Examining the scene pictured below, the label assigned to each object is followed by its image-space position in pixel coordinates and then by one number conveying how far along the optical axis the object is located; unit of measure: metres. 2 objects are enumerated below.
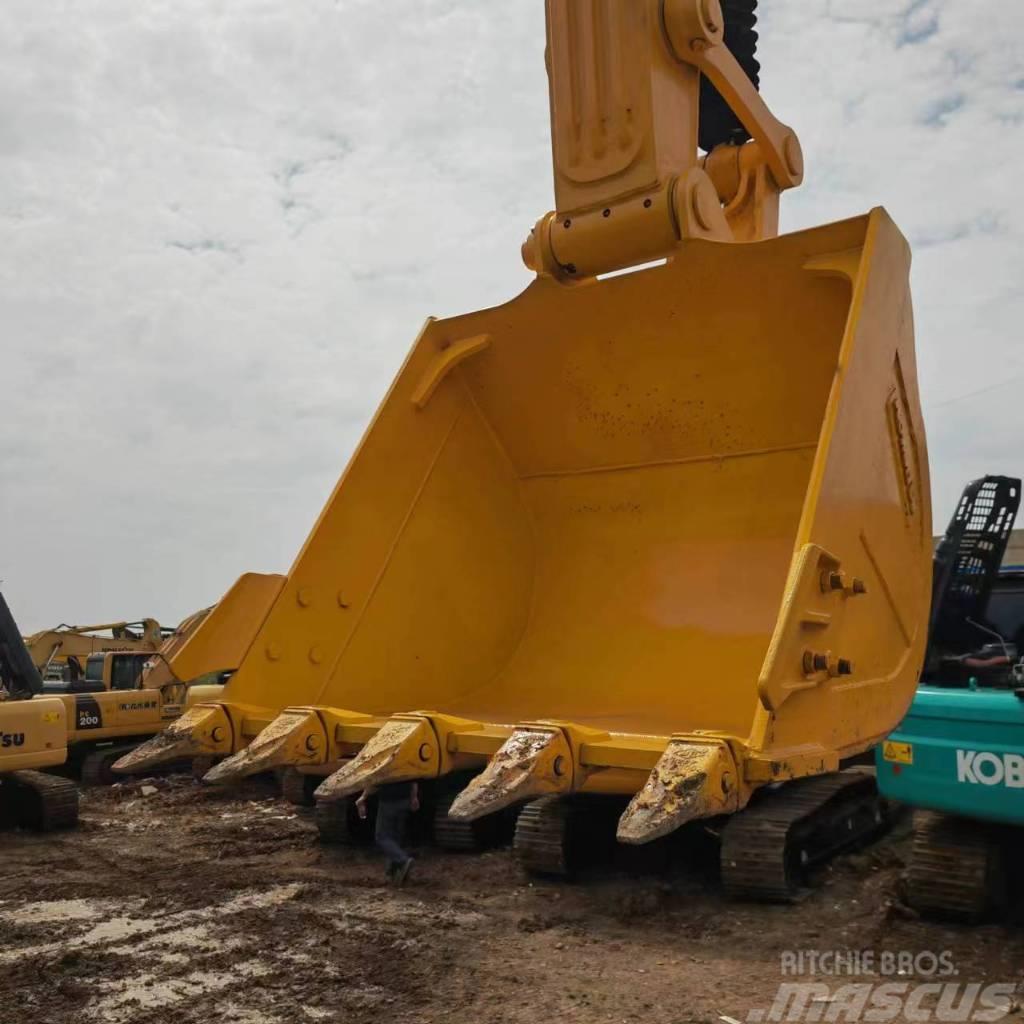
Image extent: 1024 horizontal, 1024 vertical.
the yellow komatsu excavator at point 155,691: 8.99
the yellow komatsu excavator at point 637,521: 3.80
